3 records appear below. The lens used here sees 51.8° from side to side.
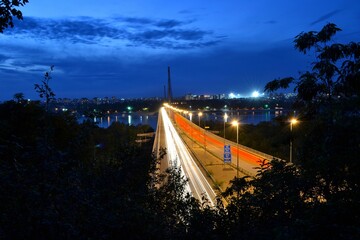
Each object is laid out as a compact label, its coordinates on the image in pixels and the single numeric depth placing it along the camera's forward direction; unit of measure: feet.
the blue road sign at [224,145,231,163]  107.55
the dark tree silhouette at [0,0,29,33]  17.06
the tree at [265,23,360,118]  23.38
